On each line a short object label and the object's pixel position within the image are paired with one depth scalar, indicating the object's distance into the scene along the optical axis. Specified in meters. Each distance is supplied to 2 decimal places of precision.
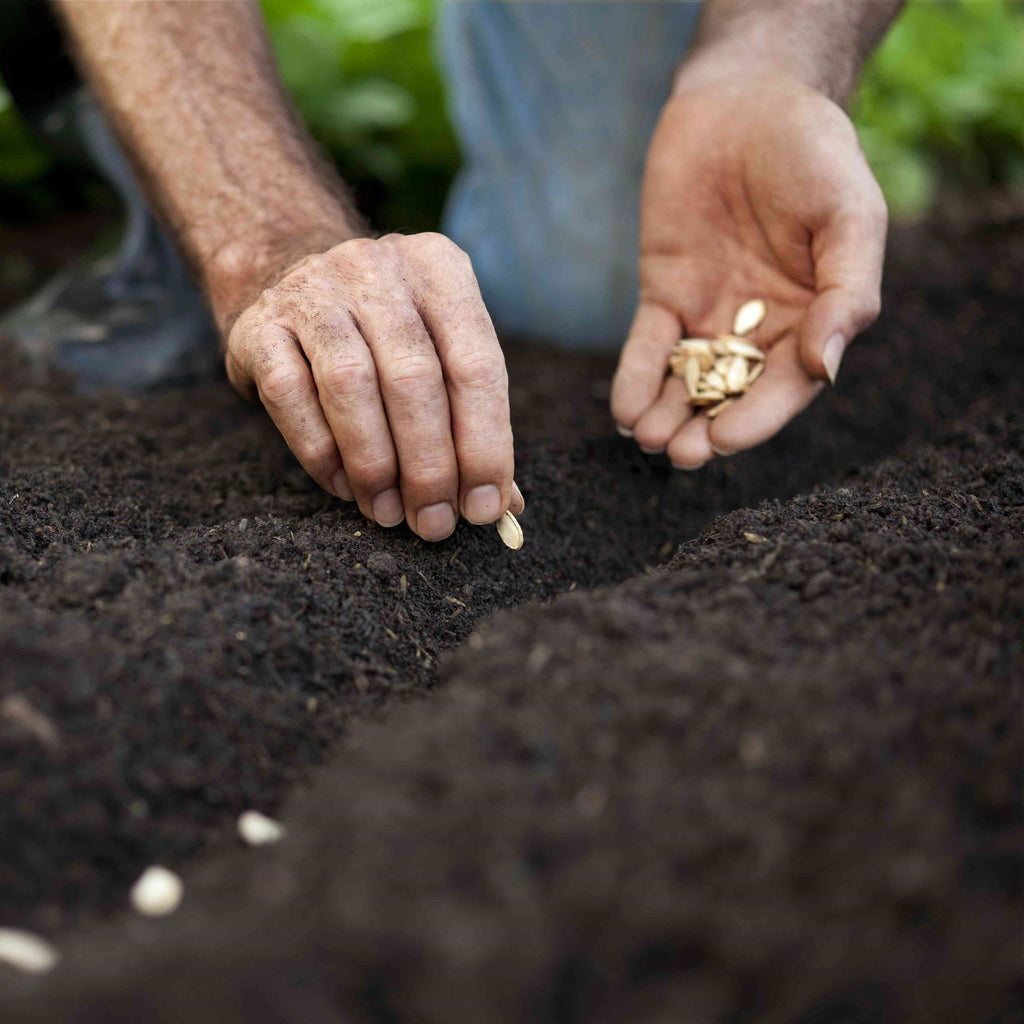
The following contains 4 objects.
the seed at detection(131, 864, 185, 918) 0.66
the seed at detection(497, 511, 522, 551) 0.78
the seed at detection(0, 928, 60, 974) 0.64
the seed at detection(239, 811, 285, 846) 0.68
